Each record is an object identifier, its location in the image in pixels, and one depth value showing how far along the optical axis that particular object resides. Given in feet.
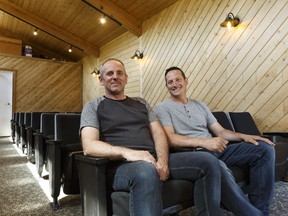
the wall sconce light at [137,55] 18.28
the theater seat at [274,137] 8.13
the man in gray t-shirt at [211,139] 5.52
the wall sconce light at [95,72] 24.20
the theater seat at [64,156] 6.40
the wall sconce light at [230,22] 11.50
